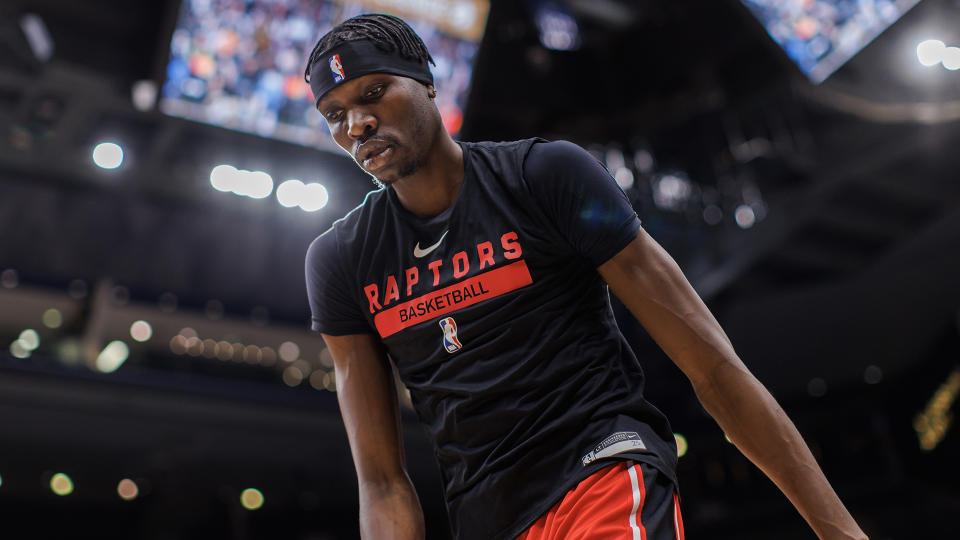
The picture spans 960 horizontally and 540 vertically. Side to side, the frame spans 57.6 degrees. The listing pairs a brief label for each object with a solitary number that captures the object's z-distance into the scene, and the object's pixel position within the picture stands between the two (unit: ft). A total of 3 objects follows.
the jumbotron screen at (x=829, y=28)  22.11
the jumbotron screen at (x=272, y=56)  19.29
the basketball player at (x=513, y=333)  4.07
